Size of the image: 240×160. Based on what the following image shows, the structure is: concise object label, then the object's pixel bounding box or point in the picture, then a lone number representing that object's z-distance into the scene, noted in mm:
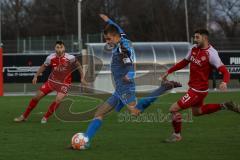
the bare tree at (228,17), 60250
